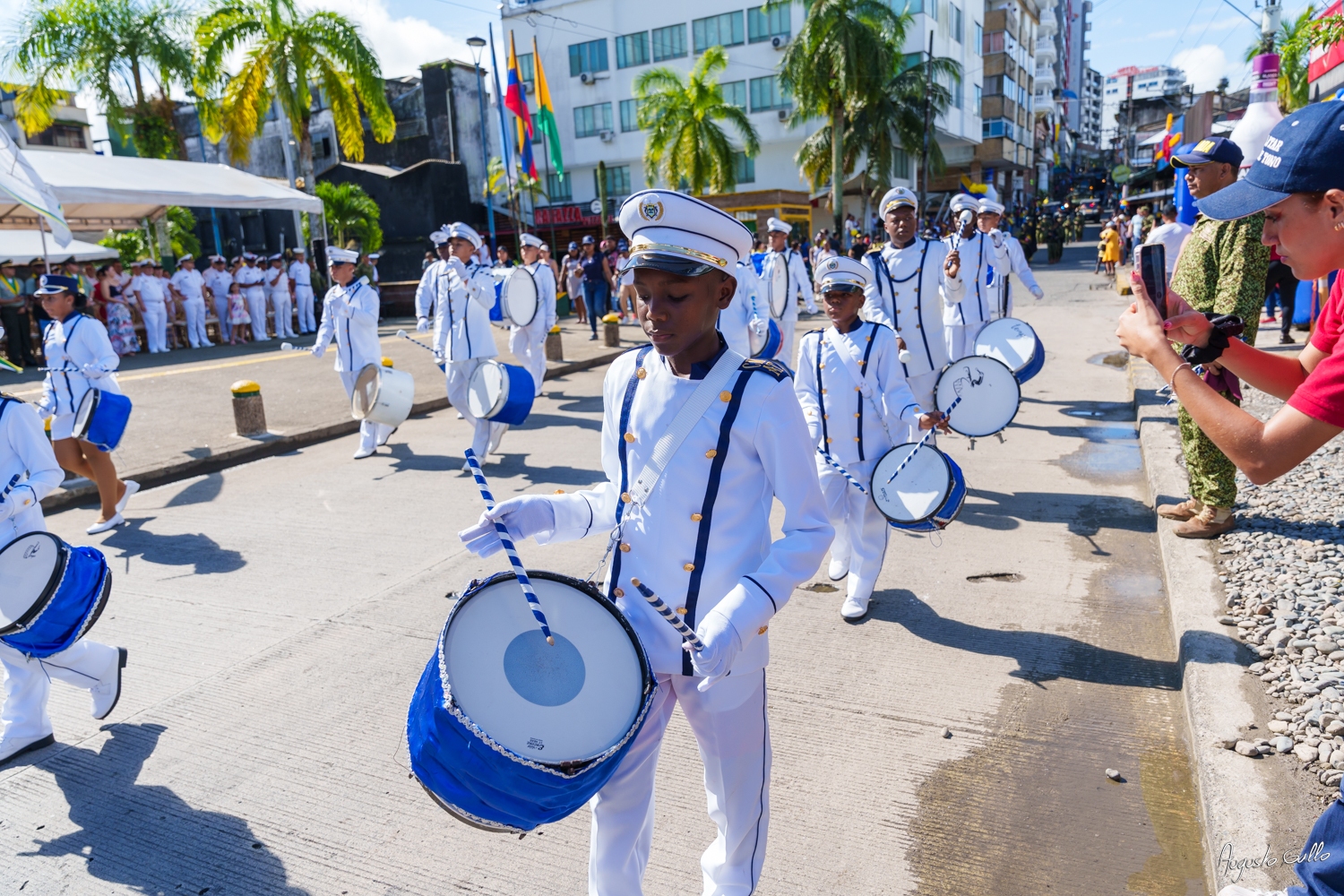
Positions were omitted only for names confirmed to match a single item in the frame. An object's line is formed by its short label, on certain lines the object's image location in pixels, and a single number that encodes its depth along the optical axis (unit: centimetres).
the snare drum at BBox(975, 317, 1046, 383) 809
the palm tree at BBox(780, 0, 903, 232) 3469
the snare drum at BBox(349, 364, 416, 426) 848
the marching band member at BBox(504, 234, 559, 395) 1205
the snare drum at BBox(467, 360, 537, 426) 789
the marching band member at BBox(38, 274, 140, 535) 691
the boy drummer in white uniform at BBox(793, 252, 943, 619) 499
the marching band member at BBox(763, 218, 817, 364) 1202
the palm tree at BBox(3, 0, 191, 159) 2583
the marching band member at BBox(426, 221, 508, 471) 924
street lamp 2744
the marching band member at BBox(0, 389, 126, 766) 393
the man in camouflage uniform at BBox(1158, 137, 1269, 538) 529
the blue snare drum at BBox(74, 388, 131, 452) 709
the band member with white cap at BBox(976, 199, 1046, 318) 902
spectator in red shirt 197
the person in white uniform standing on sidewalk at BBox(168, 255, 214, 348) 2012
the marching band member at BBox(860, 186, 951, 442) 727
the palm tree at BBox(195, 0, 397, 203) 2381
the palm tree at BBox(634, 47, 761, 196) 3803
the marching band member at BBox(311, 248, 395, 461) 911
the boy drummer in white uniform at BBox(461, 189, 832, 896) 234
